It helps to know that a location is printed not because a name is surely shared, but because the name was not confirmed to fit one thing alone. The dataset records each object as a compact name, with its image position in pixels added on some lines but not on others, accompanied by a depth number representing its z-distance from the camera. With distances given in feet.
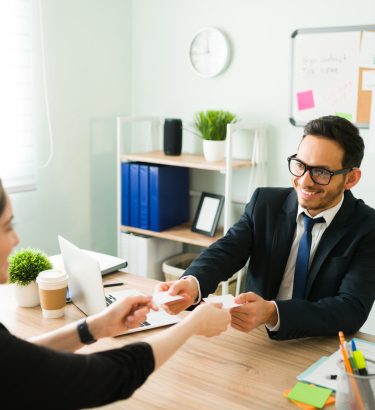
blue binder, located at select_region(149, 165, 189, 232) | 10.27
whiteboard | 8.86
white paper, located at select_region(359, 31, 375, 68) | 8.71
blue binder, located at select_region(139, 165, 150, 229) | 10.31
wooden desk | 3.84
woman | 2.83
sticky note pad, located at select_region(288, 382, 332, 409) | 3.82
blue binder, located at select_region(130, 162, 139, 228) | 10.44
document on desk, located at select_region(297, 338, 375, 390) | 4.08
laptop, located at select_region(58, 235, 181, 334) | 4.90
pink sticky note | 9.48
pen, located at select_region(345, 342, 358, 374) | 3.54
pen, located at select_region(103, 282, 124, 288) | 6.15
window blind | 9.16
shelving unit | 9.41
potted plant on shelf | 9.93
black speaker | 10.41
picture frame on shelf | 10.27
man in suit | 4.94
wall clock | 10.28
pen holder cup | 3.42
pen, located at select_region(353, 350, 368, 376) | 3.53
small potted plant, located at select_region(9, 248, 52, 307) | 5.51
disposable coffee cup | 5.26
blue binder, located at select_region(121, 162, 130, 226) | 10.58
